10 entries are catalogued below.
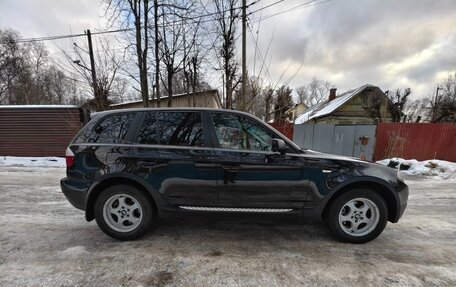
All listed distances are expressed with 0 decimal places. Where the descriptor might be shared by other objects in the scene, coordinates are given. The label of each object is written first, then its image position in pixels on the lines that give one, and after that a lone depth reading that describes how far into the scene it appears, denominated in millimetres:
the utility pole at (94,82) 13055
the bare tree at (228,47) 12320
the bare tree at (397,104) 23719
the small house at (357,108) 25953
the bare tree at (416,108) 42869
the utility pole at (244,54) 11273
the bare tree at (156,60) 13469
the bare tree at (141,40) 13234
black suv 3264
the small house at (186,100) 18906
